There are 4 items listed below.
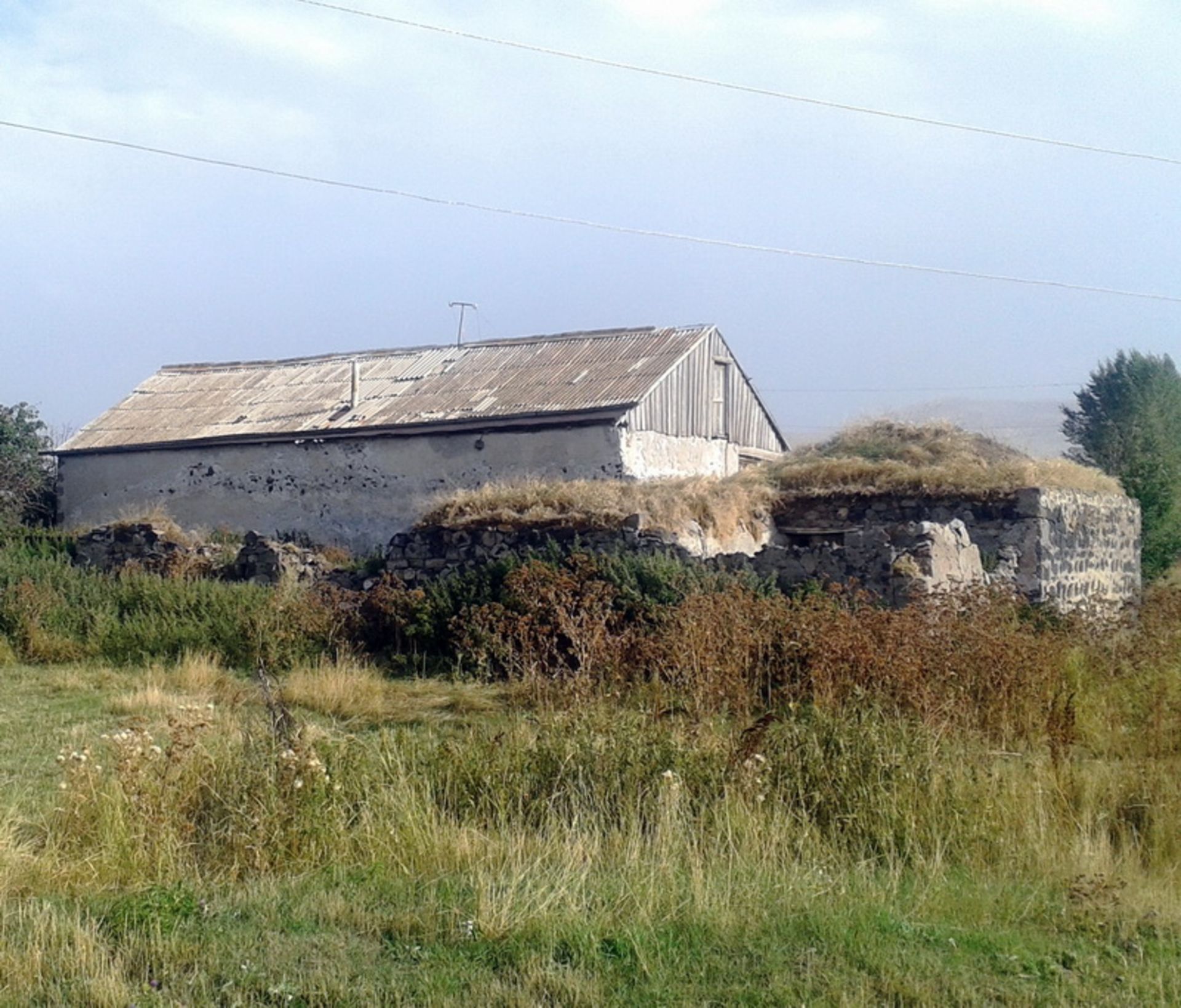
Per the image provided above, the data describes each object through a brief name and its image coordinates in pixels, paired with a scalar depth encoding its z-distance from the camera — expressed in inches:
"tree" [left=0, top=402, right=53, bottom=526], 1111.0
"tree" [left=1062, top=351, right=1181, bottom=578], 1176.8
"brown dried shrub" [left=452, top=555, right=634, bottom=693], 353.1
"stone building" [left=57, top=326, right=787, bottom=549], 979.3
